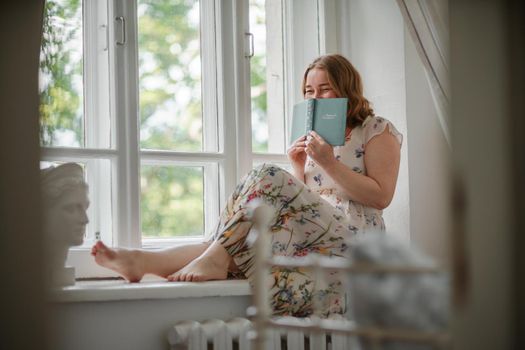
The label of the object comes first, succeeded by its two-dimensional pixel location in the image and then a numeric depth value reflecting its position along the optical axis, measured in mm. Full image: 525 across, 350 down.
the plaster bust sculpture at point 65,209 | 1506
